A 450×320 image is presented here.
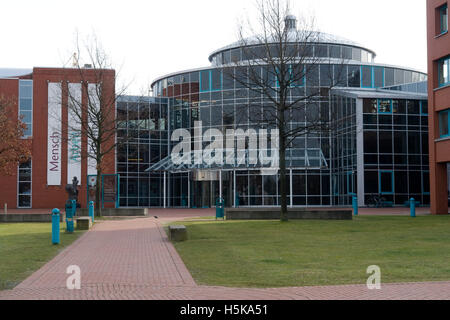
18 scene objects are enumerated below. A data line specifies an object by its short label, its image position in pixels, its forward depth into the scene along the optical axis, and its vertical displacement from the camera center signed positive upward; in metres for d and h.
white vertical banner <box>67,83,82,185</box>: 48.62 +1.27
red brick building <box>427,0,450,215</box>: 32.88 +4.42
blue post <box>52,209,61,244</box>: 16.77 -1.30
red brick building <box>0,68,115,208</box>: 48.53 +1.45
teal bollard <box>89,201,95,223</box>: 28.46 -1.36
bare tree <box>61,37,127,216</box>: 31.14 +4.68
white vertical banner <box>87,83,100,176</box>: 48.55 +1.59
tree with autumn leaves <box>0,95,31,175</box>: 31.52 +2.24
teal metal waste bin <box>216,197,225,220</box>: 29.19 -1.32
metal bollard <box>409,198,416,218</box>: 29.83 -1.35
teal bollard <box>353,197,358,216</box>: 32.68 -1.38
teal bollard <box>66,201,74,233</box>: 27.98 -1.25
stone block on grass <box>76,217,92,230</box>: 23.11 -1.55
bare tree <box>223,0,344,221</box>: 25.22 +5.64
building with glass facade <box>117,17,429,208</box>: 44.44 +2.89
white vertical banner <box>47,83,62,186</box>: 48.59 +2.52
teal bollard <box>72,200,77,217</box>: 30.57 -1.38
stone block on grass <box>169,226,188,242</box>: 17.56 -1.53
